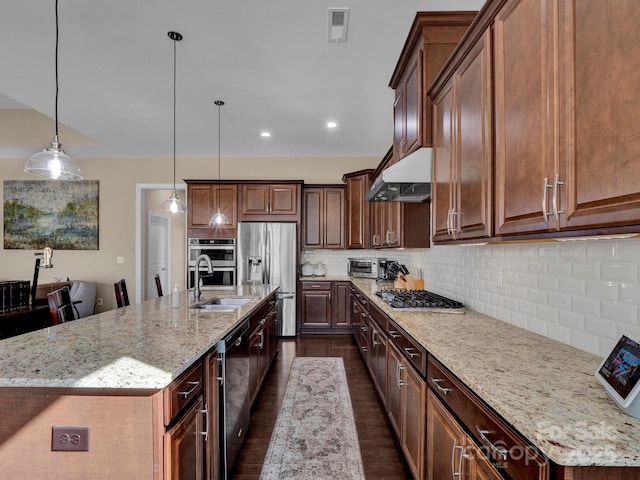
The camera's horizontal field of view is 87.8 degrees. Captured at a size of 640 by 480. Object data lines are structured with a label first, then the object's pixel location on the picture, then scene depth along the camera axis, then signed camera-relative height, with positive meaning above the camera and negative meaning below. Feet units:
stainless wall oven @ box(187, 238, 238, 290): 17.15 -0.67
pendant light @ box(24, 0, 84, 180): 6.58 +1.68
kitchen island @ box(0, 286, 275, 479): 3.71 -1.94
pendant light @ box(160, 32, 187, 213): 11.72 +1.55
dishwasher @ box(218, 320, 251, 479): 5.71 -2.84
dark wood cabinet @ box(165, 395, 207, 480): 3.87 -2.54
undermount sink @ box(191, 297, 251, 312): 9.25 -1.65
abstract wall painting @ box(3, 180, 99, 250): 19.10 +1.82
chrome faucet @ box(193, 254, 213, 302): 9.35 -1.24
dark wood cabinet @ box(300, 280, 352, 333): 17.47 -3.09
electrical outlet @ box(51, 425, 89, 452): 3.75 -2.17
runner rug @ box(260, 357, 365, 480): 6.66 -4.46
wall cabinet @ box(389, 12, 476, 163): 6.71 +4.06
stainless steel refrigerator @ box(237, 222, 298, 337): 17.07 -0.66
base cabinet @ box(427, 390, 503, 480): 3.55 -2.48
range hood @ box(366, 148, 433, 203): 7.33 +1.69
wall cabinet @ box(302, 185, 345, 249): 18.33 +1.68
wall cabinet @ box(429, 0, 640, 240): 2.69 +1.34
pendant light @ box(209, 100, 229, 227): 13.82 +1.18
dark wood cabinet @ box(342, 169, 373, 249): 17.30 +1.93
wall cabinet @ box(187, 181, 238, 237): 17.74 +2.25
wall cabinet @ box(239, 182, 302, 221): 17.75 +2.47
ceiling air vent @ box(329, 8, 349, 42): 7.54 +5.33
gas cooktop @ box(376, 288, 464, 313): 7.48 -1.37
